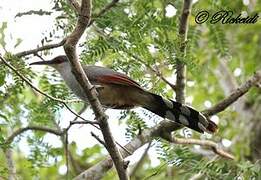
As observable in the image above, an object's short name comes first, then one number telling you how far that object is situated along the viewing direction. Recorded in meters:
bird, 7.10
